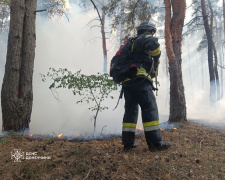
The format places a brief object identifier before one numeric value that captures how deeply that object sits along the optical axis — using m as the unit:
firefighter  2.87
